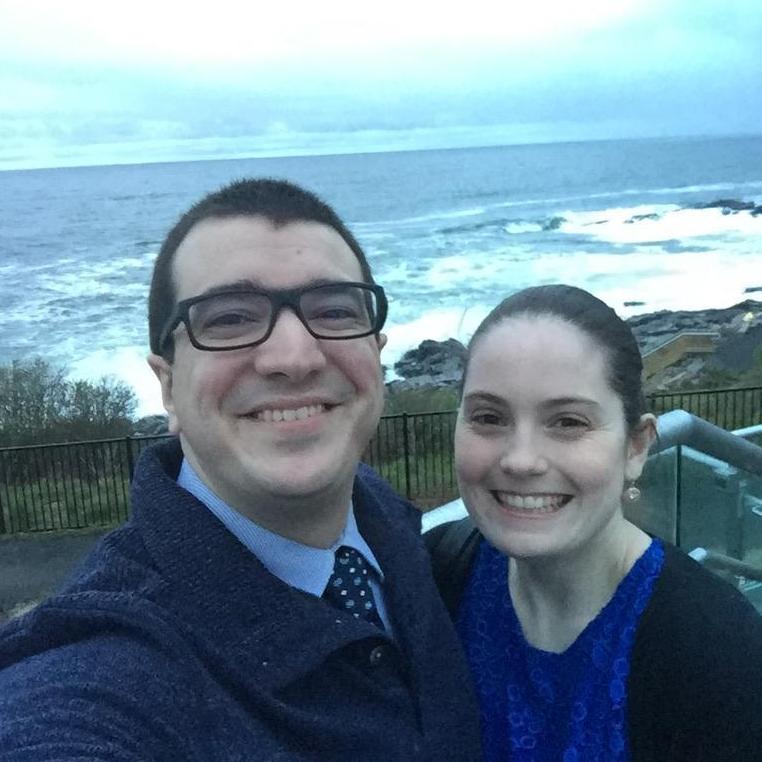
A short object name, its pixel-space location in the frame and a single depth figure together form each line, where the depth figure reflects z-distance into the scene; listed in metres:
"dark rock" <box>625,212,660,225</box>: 67.81
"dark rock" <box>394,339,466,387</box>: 22.97
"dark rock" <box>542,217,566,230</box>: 65.75
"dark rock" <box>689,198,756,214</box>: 71.47
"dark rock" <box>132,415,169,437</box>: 14.95
